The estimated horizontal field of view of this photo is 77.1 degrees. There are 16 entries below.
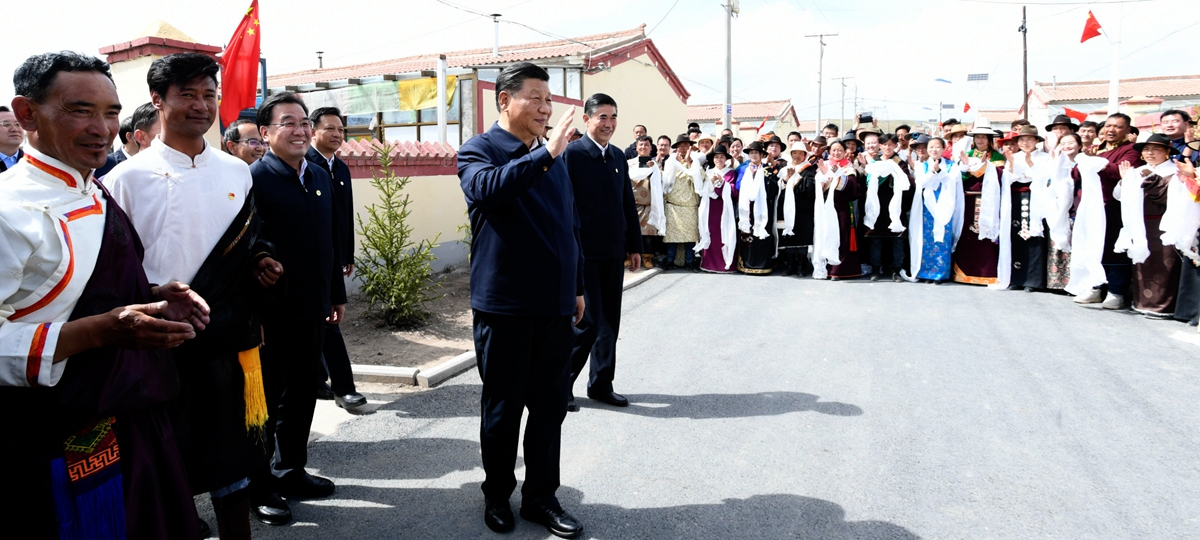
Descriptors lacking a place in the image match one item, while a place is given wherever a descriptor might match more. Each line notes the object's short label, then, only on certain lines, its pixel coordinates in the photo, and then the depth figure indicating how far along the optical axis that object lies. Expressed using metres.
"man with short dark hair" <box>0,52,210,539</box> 1.79
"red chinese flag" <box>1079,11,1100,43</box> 13.24
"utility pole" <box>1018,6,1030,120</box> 30.22
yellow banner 14.29
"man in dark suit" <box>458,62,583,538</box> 3.13
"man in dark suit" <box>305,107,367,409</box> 4.40
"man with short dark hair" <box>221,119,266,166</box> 4.05
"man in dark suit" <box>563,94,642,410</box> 4.72
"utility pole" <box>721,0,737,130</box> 20.66
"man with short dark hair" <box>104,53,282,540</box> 2.47
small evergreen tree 6.84
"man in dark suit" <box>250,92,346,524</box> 3.32
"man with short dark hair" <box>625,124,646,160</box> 11.25
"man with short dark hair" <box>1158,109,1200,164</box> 7.71
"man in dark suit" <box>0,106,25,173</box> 4.83
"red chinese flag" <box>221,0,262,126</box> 6.96
